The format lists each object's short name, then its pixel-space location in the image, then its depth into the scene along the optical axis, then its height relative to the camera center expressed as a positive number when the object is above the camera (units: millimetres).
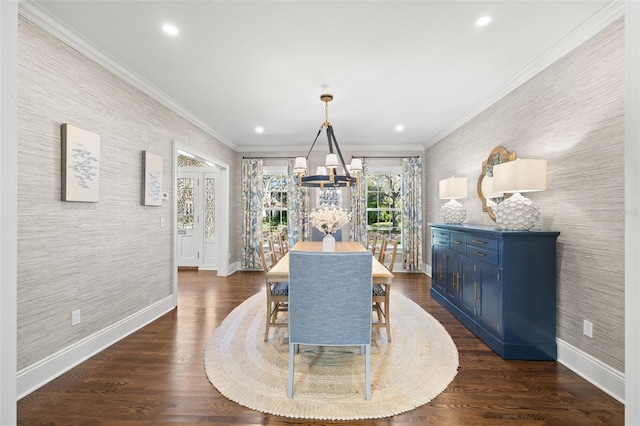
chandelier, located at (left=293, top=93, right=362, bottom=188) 3227 +446
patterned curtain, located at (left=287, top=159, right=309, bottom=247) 6156 +15
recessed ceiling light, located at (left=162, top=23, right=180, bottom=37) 2234 +1423
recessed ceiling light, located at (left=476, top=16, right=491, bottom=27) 2127 +1420
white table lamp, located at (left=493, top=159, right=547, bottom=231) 2495 +223
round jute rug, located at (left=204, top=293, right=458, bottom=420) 1929 -1276
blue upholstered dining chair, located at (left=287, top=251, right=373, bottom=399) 1917 -594
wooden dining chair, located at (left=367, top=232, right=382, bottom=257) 3740 -438
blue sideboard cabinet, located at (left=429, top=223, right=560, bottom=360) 2514 -714
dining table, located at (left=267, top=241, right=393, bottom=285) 2436 -520
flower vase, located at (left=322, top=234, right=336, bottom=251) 3389 -374
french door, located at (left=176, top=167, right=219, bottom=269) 6422 -168
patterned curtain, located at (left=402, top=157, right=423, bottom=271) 6043 +47
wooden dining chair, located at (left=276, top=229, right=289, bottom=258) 4029 -472
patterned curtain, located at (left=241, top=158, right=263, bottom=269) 6215 +140
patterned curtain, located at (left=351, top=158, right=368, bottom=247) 6059 +1
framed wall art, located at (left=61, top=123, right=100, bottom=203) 2318 +388
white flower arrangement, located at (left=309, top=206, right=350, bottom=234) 3281 -70
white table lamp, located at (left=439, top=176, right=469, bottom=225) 3910 +238
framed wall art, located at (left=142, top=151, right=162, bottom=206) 3297 +376
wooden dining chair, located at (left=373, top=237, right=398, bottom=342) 2764 -829
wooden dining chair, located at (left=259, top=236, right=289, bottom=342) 2768 -795
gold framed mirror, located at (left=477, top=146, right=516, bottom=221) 3320 +428
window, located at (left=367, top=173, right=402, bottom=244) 6340 +200
